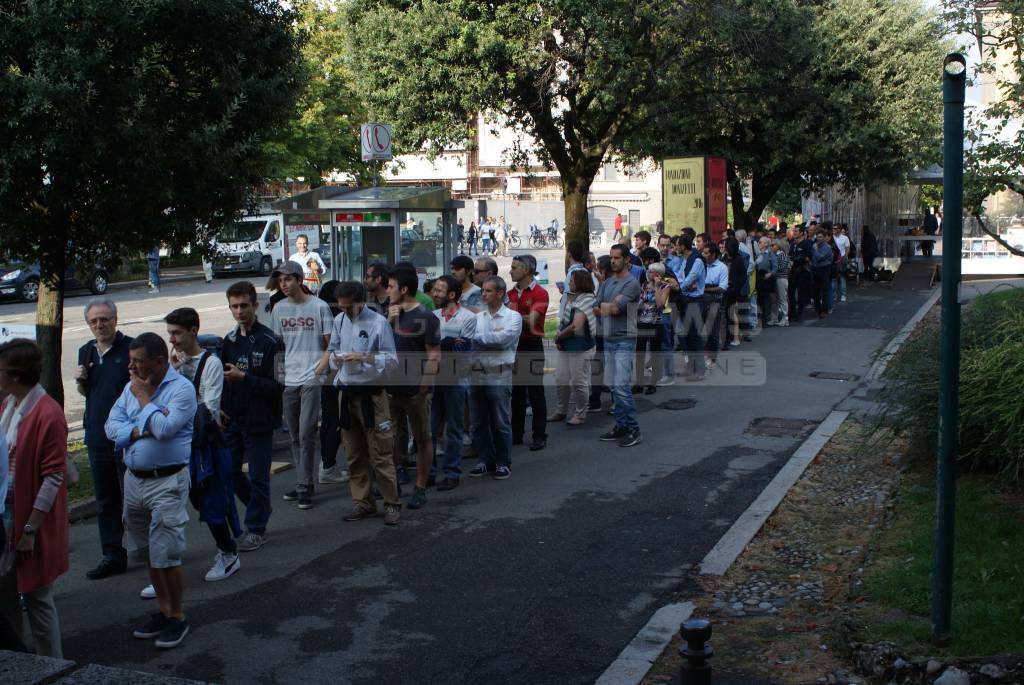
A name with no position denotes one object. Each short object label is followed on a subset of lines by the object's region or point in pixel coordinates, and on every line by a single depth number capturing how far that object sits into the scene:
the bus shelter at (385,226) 15.00
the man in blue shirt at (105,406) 6.68
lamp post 4.77
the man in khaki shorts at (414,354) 8.08
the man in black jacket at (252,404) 7.20
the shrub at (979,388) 7.16
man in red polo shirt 10.18
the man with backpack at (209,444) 6.23
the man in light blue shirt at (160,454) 5.57
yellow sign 19.34
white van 35.81
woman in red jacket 4.96
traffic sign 13.45
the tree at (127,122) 7.84
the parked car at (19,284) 26.81
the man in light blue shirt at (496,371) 8.97
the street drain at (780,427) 10.80
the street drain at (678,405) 12.23
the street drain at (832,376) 14.08
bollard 3.92
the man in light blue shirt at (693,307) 13.80
